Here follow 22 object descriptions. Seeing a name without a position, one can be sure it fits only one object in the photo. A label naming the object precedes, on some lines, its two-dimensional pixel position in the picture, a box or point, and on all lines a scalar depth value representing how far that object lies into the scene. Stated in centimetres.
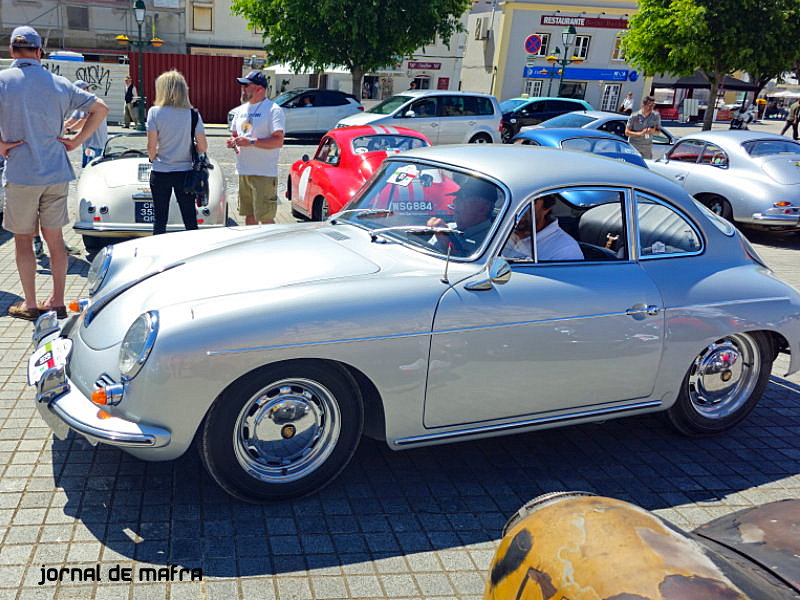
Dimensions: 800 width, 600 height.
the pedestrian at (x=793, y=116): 2495
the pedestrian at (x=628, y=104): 2872
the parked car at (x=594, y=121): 1709
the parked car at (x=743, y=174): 1017
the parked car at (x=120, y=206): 703
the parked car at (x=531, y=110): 2248
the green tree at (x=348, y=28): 2295
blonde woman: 632
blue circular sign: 4166
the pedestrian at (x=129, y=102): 2367
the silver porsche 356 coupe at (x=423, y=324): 310
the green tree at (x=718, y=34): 1764
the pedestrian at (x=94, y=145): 894
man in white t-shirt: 682
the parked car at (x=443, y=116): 1662
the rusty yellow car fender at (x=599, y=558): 155
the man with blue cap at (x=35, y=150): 499
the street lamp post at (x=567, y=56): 3275
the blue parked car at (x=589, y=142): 1149
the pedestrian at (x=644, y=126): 1389
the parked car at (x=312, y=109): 2158
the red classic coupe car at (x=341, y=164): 815
